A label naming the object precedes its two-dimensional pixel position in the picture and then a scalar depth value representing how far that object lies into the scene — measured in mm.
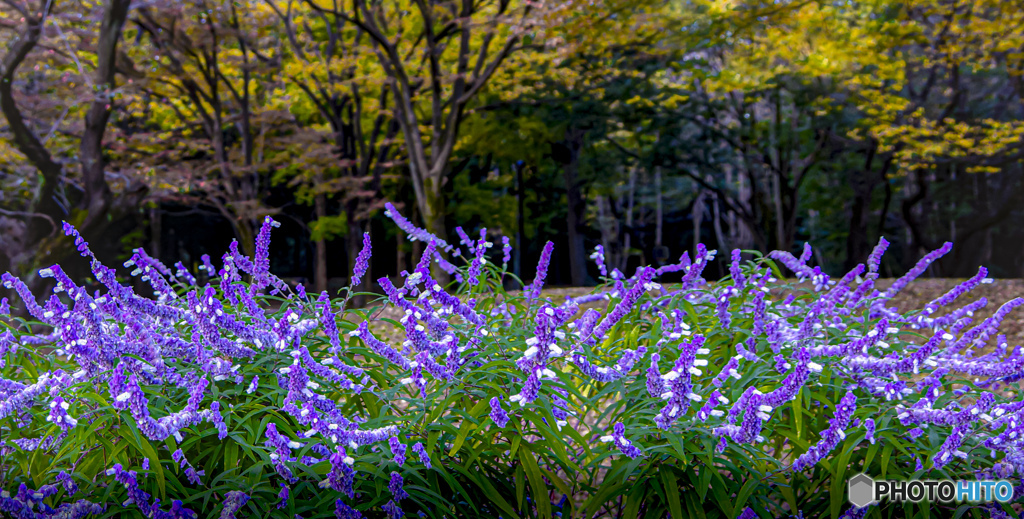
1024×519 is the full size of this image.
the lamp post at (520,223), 21125
